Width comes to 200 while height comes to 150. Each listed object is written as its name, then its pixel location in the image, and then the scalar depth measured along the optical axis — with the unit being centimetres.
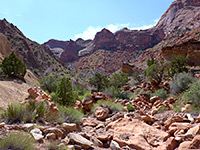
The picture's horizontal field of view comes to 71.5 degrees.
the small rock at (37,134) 288
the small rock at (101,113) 652
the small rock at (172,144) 316
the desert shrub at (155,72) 1695
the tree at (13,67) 1523
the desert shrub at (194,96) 605
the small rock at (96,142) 363
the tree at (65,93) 761
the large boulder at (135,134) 363
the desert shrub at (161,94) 1154
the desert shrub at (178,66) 1662
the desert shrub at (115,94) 1392
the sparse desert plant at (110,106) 743
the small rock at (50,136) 314
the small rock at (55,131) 336
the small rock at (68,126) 403
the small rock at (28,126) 318
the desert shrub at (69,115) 481
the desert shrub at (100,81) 1998
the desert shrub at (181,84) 1012
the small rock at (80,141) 324
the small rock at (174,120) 470
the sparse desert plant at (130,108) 864
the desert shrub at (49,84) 1602
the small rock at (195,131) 310
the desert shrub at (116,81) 1927
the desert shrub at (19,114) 369
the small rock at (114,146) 333
